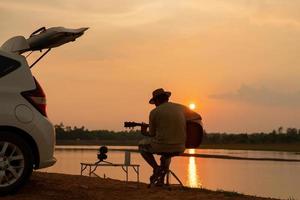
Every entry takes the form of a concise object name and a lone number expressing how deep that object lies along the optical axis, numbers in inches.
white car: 288.5
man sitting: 367.2
